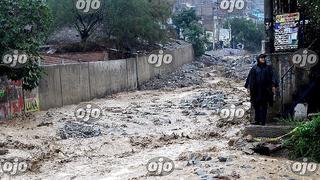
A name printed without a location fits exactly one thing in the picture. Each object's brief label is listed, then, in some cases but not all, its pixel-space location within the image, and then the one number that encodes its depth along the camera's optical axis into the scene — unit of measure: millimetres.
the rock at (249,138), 10706
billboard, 11859
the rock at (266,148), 9828
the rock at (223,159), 9303
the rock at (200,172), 8362
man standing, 11328
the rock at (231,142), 11267
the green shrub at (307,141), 9141
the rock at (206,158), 9597
